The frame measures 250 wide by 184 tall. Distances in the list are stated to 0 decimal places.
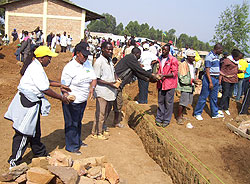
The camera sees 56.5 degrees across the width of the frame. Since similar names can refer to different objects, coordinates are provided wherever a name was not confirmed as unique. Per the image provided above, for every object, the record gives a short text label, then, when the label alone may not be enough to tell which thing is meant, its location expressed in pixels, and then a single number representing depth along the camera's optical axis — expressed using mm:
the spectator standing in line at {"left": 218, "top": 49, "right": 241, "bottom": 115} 6617
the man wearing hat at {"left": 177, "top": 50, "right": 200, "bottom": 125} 5512
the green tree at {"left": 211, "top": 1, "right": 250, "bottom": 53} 24828
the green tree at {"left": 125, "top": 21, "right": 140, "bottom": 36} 109875
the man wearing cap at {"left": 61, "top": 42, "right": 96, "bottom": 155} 4039
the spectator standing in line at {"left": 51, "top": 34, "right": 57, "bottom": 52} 16812
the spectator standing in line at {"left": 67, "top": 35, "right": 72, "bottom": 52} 17072
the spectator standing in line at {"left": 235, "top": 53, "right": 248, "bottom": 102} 8062
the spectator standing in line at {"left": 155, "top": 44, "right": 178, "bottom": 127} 5207
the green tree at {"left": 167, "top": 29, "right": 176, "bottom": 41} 116425
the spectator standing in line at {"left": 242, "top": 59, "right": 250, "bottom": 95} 8744
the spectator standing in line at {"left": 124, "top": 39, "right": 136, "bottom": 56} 8781
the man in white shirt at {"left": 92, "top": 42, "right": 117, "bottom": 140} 4738
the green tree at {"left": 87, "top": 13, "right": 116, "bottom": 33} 105250
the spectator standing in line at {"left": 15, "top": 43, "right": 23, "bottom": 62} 13688
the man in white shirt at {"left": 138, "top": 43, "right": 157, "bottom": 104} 7569
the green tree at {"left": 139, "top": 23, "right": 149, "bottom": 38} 105312
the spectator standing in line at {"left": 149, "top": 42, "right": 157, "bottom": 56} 11112
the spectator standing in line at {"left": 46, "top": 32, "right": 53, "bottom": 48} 17531
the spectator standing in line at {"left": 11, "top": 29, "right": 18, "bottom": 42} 19078
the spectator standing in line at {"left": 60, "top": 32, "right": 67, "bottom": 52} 16255
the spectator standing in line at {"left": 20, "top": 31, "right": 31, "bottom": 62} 11648
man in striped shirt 5727
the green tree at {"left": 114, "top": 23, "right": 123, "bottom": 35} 113038
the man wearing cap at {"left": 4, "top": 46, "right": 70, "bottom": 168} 3402
